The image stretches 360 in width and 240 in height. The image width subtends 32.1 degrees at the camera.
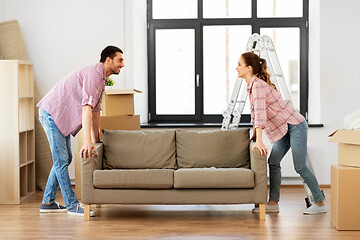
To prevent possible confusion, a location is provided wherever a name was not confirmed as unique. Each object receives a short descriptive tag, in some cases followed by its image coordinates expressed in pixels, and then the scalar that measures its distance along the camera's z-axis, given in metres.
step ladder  6.39
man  5.07
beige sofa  5.00
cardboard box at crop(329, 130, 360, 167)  4.59
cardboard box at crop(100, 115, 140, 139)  5.84
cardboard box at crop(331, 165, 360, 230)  4.59
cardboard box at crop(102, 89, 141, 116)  5.97
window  7.38
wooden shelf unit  6.05
